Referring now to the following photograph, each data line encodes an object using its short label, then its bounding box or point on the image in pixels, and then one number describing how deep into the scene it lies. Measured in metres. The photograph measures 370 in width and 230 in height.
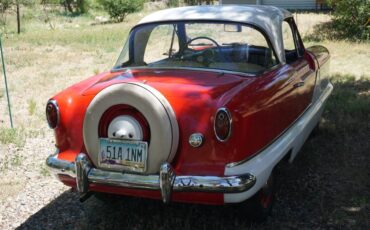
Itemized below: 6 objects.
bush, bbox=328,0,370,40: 12.18
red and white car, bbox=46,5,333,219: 2.92
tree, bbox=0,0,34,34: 18.30
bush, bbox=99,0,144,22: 21.27
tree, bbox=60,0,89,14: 28.56
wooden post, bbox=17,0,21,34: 18.23
